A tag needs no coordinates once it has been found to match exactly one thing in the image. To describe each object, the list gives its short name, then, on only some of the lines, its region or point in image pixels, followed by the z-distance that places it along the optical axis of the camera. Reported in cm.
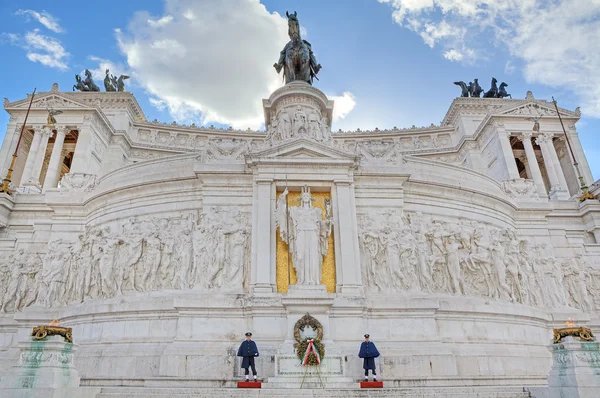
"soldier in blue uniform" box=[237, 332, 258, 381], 1111
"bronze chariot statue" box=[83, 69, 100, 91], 5675
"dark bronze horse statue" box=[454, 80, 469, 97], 5958
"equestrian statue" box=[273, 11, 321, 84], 2534
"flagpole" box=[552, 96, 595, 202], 2572
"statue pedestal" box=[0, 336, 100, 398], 794
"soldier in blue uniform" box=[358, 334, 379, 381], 1121
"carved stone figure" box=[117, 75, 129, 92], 5906
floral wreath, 1140
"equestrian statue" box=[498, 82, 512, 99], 5988
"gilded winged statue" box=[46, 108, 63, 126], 3020
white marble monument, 1292
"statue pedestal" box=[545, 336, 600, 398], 883
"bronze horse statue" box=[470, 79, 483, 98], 5919
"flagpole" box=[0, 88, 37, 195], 2241
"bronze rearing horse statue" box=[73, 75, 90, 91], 5653
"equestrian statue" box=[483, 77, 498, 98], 5975
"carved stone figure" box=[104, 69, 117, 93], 5788
